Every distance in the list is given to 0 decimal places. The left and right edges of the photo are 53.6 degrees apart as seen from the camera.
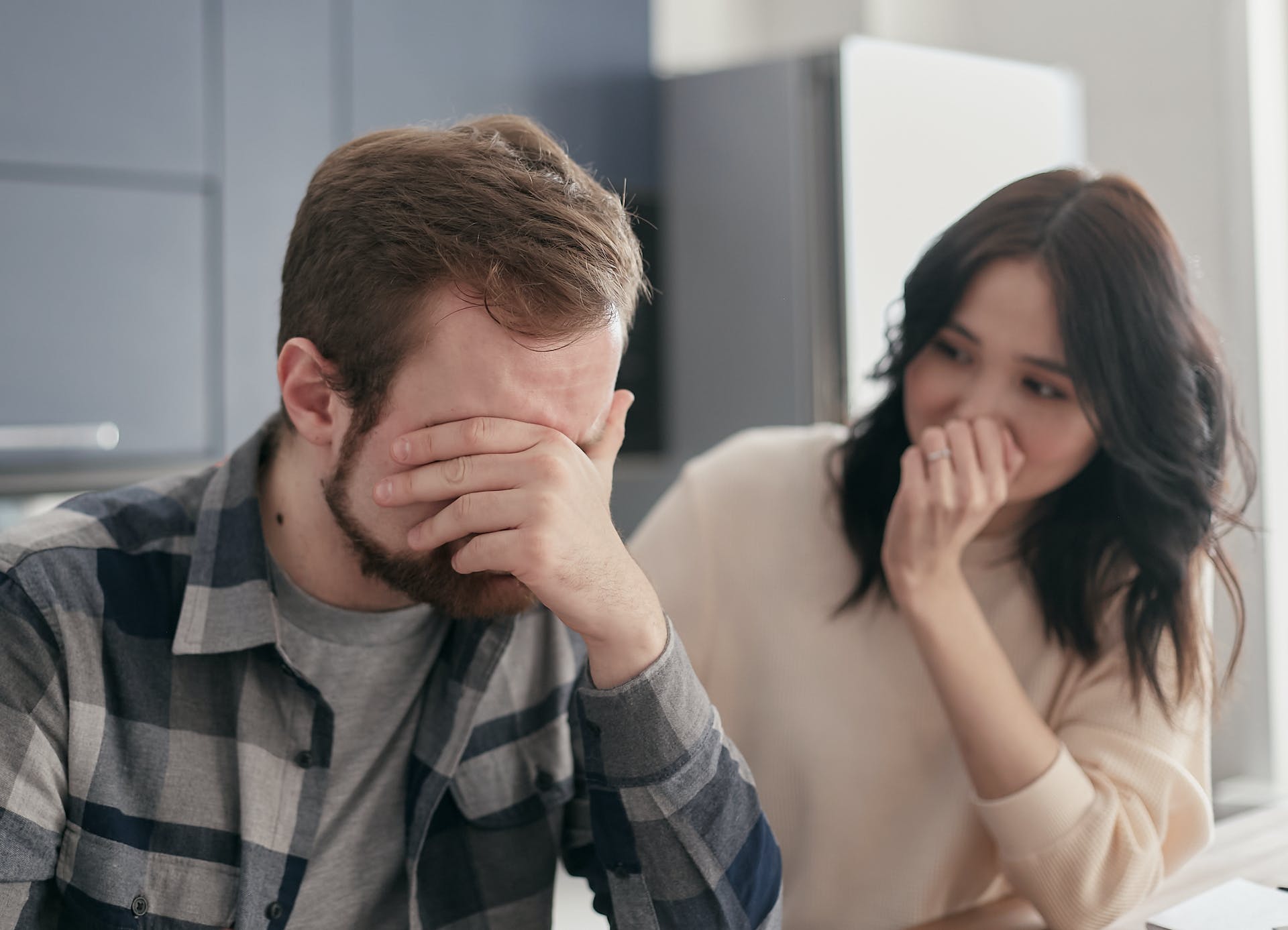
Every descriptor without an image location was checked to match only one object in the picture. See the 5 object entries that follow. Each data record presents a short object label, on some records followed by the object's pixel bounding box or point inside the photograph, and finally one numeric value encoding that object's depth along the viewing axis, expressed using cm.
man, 90
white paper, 94
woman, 115
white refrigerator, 250
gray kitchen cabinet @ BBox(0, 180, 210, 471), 204
